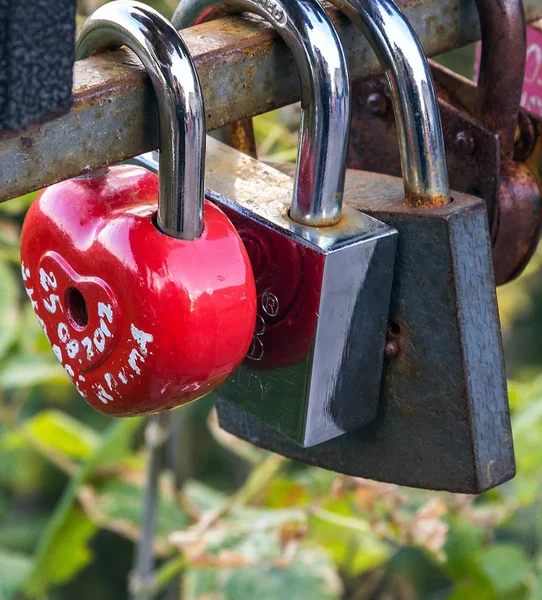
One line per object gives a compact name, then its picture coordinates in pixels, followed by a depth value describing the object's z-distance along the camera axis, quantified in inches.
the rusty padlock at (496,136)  20.1
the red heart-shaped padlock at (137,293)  17.7
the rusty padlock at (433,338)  18.9
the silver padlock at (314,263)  18.3
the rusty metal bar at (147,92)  17.0
